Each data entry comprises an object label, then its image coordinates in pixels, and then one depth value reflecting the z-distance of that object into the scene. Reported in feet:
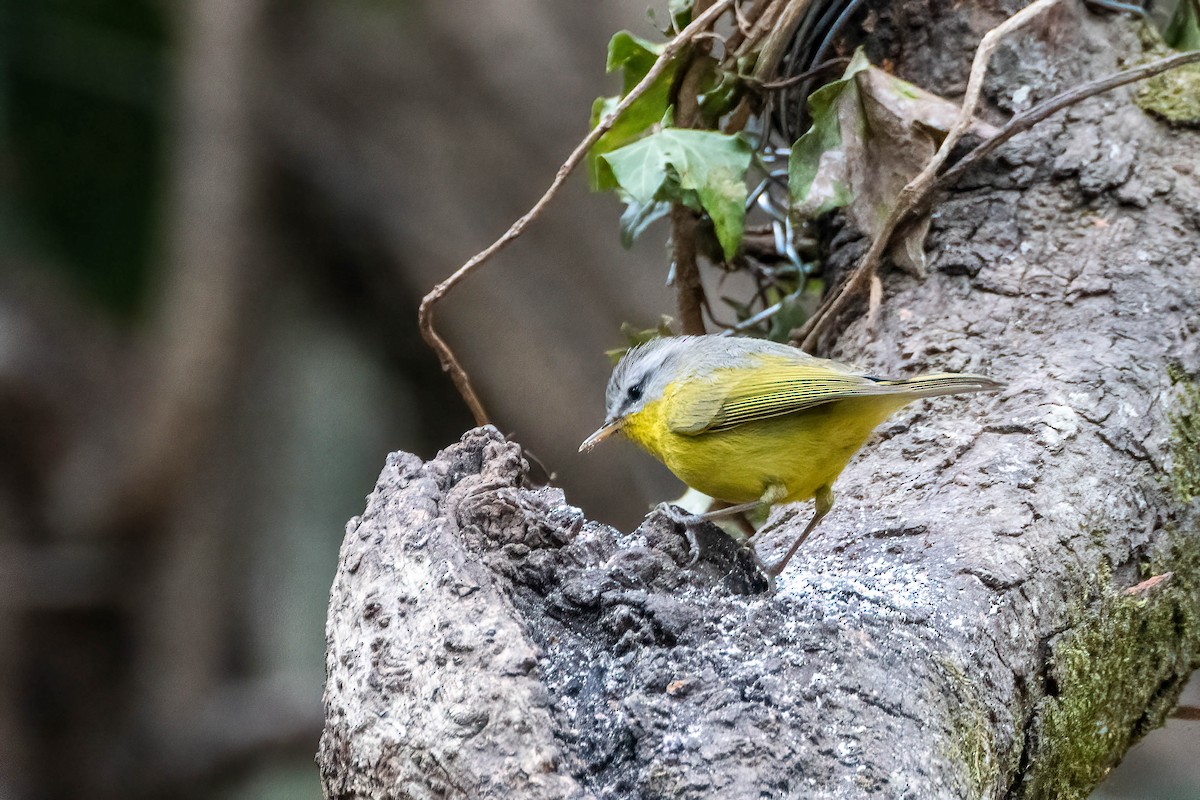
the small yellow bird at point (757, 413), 16.24
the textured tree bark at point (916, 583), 10.47
